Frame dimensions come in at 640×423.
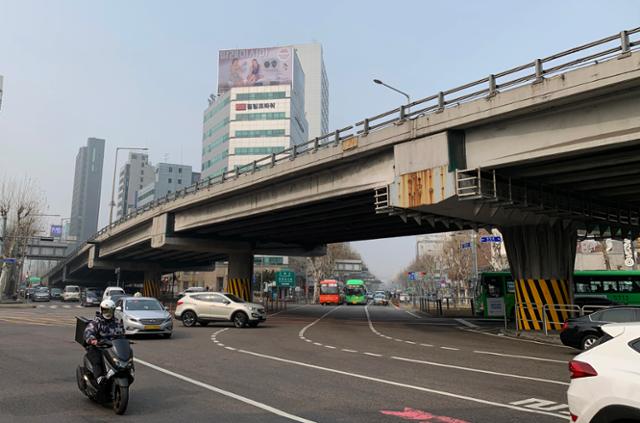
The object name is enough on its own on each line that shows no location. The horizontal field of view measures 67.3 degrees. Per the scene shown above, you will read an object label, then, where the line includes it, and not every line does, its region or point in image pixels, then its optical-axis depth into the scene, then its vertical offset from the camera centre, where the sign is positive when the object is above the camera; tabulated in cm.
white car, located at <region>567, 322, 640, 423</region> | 398 -83
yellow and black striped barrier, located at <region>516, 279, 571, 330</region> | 2031 -79
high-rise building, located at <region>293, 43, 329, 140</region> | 16325 +6708
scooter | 664 -138
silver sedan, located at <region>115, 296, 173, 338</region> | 1705 -137
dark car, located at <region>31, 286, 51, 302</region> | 5919 -211
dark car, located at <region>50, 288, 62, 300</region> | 7518 -249
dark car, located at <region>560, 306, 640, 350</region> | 1333 -117
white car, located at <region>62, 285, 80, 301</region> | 6241 -208
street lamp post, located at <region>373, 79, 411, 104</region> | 2312 +963
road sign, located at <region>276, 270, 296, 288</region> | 5134 +15
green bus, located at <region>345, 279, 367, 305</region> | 6084 -137
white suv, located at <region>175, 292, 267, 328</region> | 2305 -144
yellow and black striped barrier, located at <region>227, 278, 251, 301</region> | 3888 -57
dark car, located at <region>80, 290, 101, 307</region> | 4674 -201
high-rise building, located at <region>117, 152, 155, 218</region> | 16100 +3433
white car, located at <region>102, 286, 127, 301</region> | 3388 -89
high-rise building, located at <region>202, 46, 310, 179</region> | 10581 +3847
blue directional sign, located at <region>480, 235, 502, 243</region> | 3073 +282
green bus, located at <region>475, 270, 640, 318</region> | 2977 -22
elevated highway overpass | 1358 +412
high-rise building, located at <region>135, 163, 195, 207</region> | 13675 +2890
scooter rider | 699 -79
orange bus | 6006 -152
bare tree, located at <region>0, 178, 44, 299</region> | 5129 +602
